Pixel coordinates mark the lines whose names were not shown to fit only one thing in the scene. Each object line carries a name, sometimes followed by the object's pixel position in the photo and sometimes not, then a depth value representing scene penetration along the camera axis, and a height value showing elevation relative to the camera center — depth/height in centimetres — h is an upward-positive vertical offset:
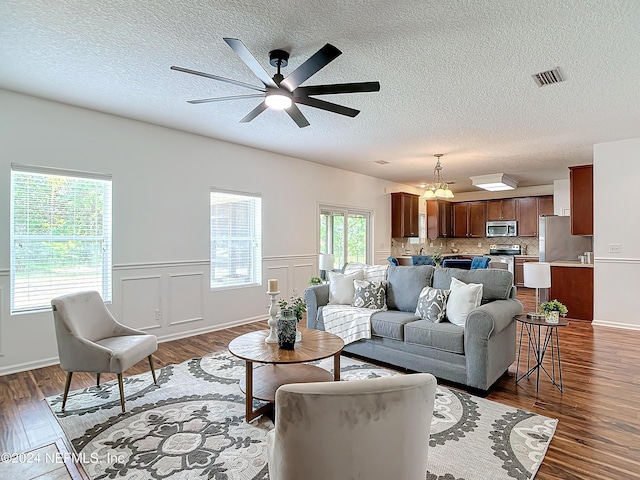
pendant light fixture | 596 +88
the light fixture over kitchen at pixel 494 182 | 752 +135
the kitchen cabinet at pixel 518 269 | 891 -75
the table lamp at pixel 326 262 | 520 -32
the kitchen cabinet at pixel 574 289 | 555 -80
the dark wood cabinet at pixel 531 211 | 877 +77
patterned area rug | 196 -130
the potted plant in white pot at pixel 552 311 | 299 -62
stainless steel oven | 886 -39
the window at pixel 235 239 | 514 +4
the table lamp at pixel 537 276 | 321 -33
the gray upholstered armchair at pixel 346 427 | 112 -62
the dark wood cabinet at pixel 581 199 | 576 +71
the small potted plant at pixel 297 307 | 273 -53
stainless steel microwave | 924 +33
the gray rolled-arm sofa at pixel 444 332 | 285 -84
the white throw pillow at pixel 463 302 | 318 -57
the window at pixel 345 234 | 706 +15
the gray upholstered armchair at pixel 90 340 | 259 -83
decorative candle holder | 276 -66
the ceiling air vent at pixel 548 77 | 295 +146
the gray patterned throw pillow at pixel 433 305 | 338 -64
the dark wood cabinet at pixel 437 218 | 985 +66
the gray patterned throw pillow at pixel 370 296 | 392 -63
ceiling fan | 212 +114
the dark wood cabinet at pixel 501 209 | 931 +88
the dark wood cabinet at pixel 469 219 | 982 +65
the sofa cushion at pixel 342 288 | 411 -57
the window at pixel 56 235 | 349 +8
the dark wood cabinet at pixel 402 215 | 855 +68
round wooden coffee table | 243 -82
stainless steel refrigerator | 645 +0
